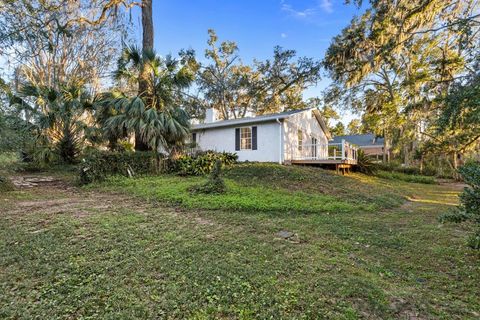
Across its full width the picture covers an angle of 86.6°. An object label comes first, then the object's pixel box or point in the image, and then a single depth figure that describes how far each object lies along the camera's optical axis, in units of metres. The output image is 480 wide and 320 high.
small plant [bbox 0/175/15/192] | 7.61
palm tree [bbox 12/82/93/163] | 11.88
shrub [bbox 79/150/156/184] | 8.87
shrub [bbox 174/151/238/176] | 10.46
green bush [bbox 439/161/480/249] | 3.13
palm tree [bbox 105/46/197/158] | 9.90
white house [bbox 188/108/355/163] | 12.88
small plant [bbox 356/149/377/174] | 15.29
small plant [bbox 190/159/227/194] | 7.22
